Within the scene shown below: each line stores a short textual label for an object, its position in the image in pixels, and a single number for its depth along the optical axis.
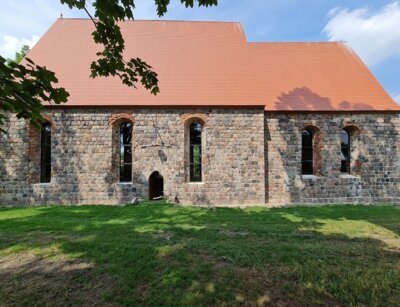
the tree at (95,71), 2.19
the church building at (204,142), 10.73
